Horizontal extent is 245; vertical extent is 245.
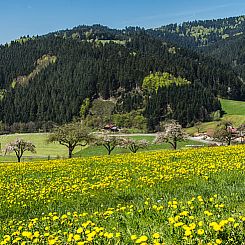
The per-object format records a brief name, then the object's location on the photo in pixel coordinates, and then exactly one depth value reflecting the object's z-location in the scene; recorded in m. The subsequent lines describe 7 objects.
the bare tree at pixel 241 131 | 128.35
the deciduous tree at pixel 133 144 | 105.81
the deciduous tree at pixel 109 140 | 100.53
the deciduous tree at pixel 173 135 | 98.23
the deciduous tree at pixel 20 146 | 94.75
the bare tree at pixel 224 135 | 115.56
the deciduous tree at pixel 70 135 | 79.44
